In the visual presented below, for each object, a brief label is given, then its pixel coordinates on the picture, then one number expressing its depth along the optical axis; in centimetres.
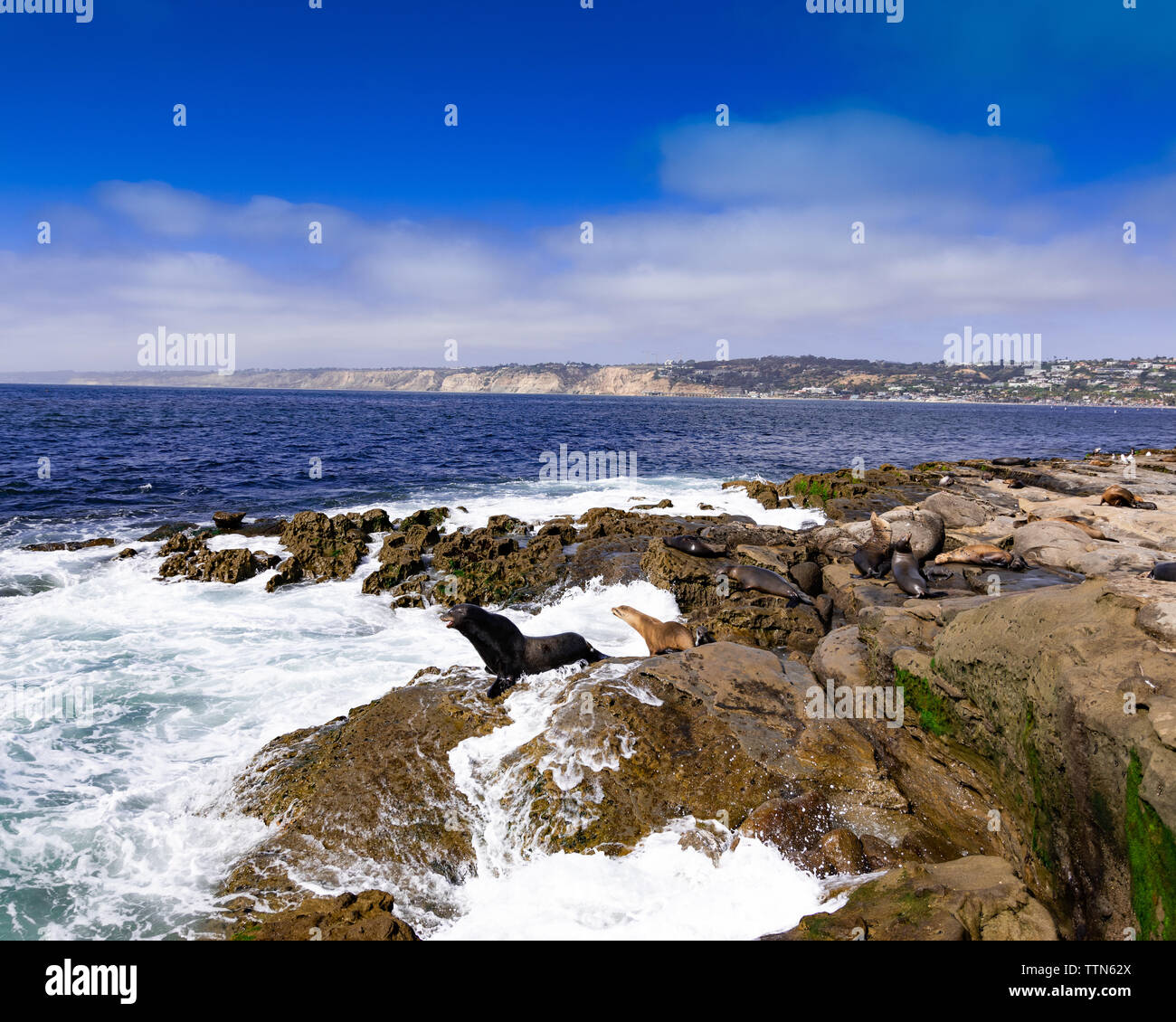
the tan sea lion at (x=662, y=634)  913
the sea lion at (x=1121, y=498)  1844
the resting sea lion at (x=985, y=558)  1147
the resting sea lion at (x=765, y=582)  1017
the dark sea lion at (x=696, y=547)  1195
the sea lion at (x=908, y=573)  970
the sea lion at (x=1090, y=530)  1326
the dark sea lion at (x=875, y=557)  1148
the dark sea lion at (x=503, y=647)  736
